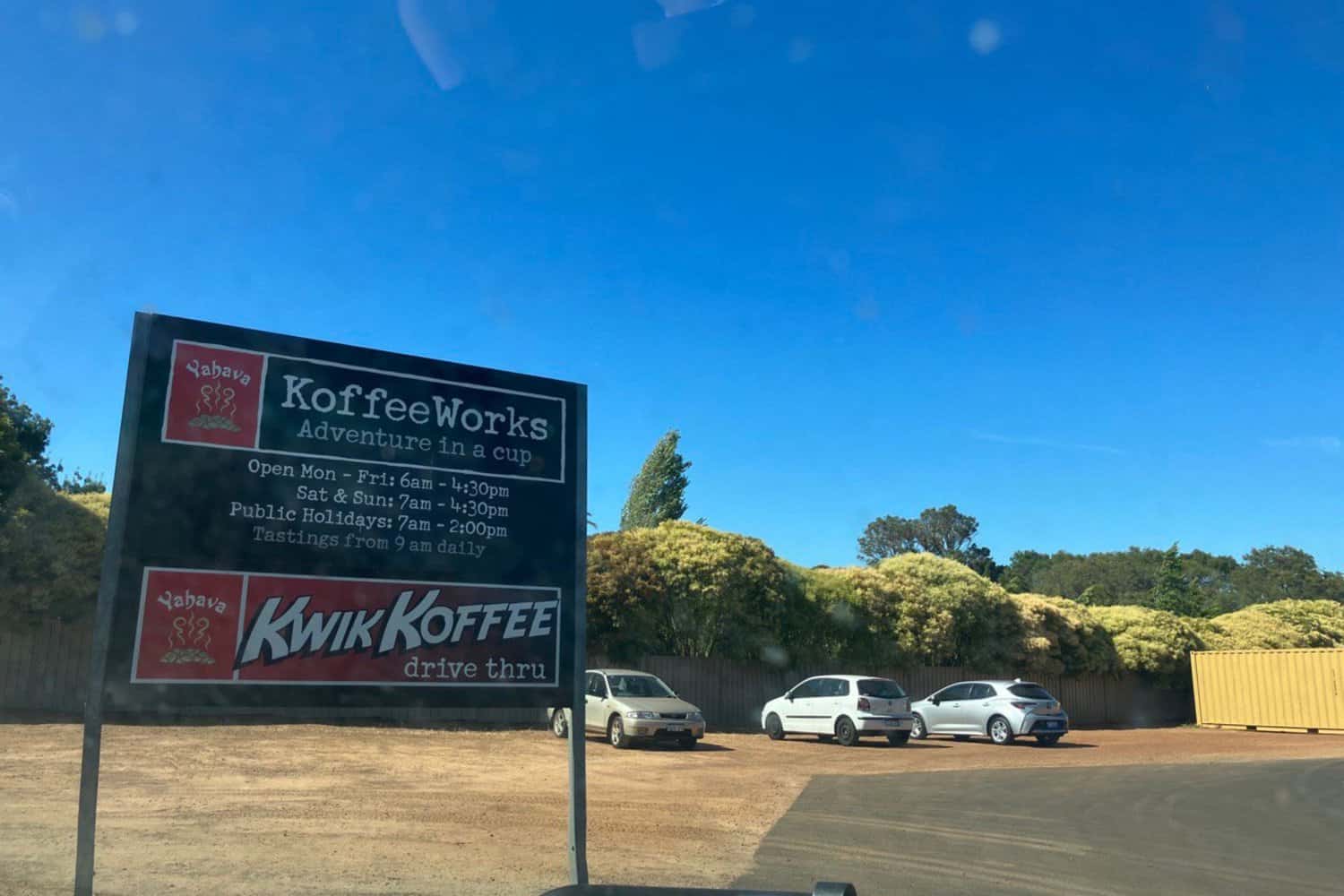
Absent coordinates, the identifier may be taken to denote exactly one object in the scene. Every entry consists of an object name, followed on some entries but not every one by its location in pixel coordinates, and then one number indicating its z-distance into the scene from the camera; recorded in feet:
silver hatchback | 77.97
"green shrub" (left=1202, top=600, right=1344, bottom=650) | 131.95
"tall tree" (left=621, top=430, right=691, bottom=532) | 162.71
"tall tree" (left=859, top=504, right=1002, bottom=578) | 303.68
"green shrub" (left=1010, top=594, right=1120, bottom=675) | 111.65
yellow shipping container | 102.17
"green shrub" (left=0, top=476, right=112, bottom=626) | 66.59
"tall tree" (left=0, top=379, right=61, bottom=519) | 68.49
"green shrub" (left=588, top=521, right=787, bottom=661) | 86.94
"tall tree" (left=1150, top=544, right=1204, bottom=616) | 204.74
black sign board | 21.11
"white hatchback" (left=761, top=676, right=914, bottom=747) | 73.31
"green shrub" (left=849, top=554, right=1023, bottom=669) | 102.63
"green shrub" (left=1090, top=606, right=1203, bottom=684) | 121.08
